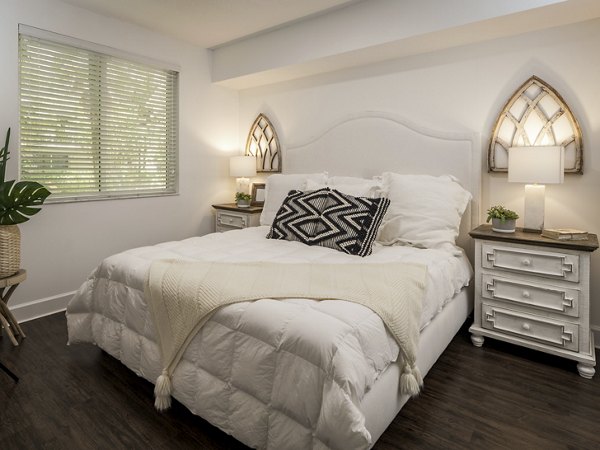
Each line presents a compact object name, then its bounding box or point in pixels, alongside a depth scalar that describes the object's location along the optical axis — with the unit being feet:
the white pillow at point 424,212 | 8.65
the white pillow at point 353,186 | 9.52
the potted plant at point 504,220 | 8.18
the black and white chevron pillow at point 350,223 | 8.00
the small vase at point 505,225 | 8.22
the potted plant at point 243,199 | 13.28
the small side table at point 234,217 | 12.88
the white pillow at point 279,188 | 10.95
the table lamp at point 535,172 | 7.56
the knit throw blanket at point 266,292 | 5.30
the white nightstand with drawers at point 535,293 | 7.15
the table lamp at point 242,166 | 13.62
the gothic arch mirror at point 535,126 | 8.34
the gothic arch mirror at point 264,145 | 13.89
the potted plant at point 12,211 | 7.98
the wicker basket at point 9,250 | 7.99
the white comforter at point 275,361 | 4.22
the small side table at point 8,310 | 8.03
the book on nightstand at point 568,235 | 7.41
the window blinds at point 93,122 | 9.69
